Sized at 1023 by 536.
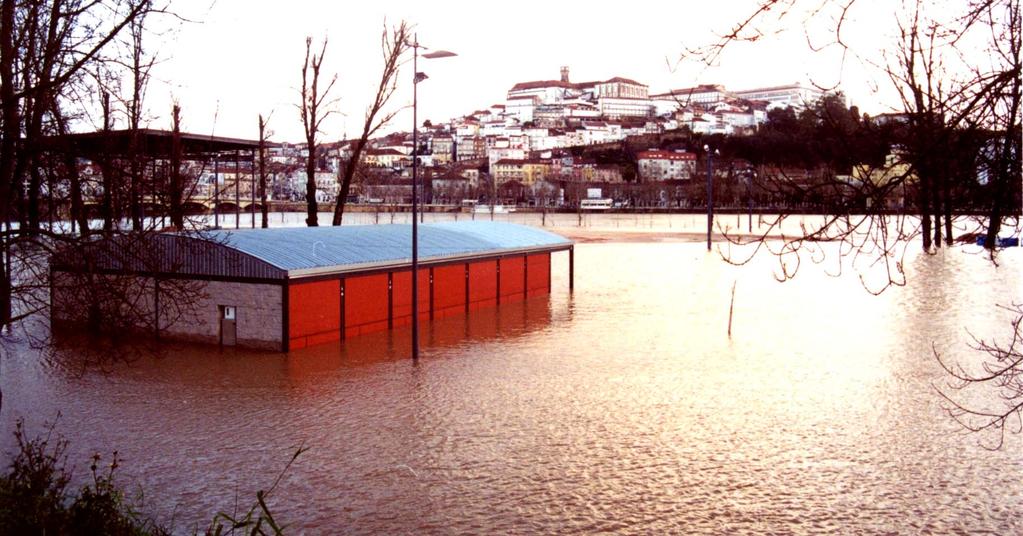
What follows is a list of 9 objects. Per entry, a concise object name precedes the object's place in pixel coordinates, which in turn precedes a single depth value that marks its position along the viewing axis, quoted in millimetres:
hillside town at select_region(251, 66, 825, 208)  176875
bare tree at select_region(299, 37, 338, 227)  44375
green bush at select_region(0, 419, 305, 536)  9195
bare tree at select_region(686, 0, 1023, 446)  6727
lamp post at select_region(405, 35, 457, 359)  23500
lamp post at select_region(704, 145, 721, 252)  62806
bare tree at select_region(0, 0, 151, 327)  11281
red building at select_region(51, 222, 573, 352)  25297
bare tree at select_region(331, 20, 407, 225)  44500
